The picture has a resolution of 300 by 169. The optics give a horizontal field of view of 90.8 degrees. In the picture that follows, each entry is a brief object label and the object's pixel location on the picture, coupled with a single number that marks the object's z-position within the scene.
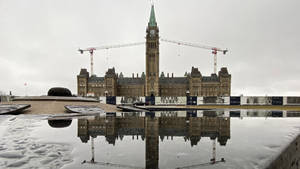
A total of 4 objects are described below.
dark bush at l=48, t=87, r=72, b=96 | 17.00
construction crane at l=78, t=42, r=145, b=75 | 136.15
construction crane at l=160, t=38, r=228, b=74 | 133.07
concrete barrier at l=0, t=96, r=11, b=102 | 39.12
